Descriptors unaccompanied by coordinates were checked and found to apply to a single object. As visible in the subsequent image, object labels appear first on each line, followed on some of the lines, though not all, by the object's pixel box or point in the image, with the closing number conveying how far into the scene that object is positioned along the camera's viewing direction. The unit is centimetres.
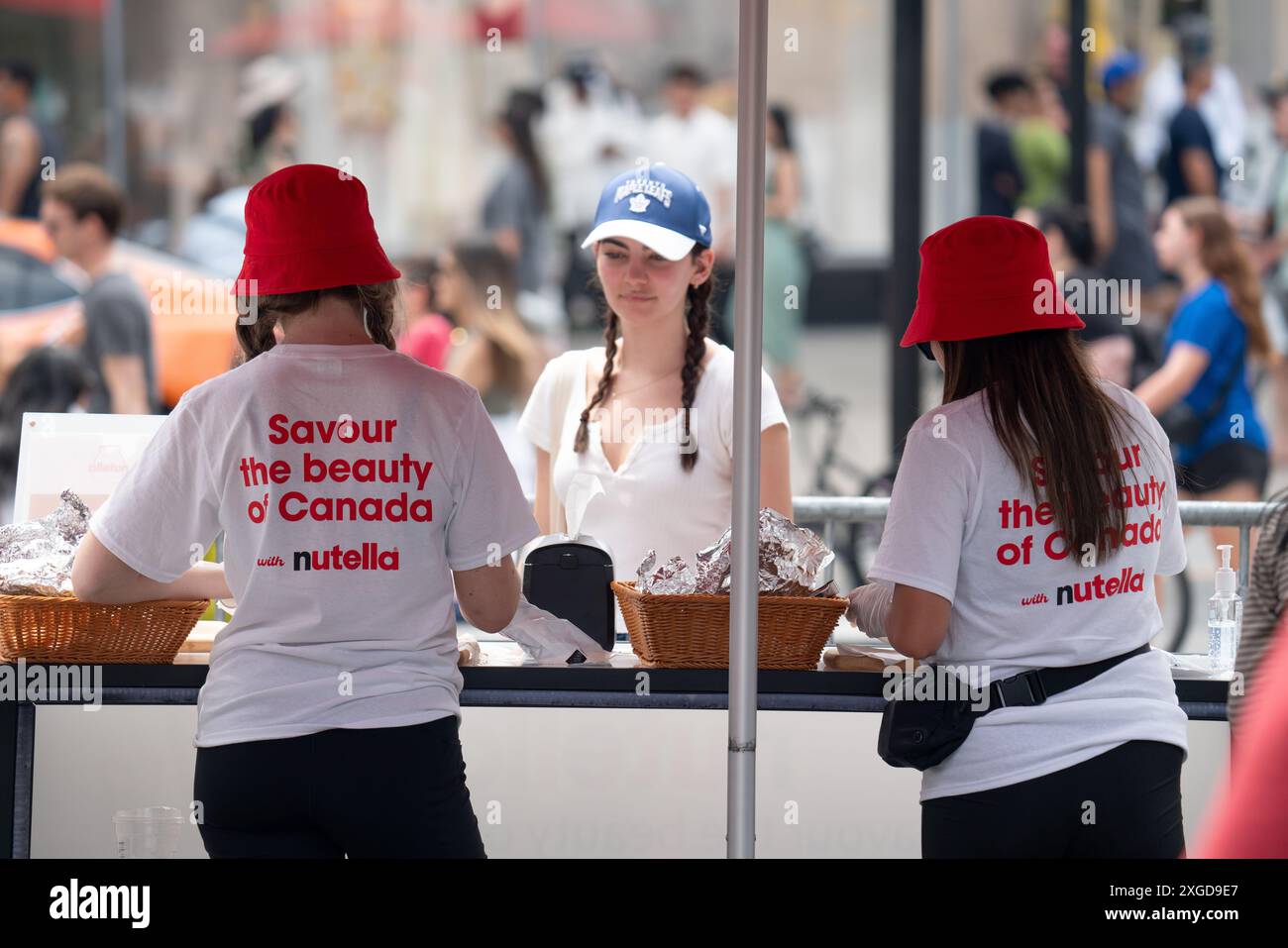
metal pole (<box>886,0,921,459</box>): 752
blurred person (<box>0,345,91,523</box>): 769
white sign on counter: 342
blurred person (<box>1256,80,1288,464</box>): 1148
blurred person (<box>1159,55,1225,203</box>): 1112
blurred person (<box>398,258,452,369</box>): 740
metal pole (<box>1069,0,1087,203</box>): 805
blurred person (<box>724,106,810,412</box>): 1027
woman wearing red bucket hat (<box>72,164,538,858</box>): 263
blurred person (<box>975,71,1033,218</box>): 1173
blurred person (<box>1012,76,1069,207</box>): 1167
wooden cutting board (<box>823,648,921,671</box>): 321
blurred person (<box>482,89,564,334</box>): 1105
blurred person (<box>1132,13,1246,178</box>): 1174
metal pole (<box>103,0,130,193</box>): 1121
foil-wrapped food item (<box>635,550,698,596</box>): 316
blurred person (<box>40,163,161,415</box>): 745
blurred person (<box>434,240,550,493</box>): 759
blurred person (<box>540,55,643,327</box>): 1230
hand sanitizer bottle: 339
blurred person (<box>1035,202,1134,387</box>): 655
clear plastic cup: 323
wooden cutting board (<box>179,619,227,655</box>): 336
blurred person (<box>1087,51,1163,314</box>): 1070
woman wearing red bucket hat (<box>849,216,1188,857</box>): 271
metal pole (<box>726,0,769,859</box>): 268
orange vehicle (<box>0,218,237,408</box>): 837
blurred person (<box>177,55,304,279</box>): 923
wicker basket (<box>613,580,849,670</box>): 314
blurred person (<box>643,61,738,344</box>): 1138
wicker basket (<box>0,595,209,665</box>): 313
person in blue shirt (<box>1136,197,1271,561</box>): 643
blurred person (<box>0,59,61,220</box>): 1052
